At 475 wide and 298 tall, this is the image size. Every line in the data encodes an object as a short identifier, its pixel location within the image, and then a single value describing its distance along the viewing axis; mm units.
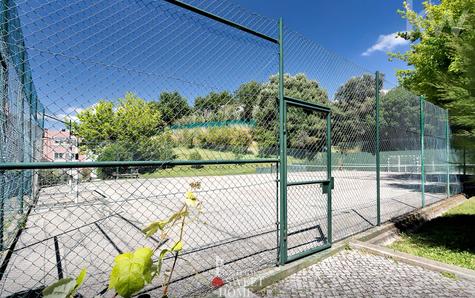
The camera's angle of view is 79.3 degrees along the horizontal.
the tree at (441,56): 3607
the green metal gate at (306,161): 3066
